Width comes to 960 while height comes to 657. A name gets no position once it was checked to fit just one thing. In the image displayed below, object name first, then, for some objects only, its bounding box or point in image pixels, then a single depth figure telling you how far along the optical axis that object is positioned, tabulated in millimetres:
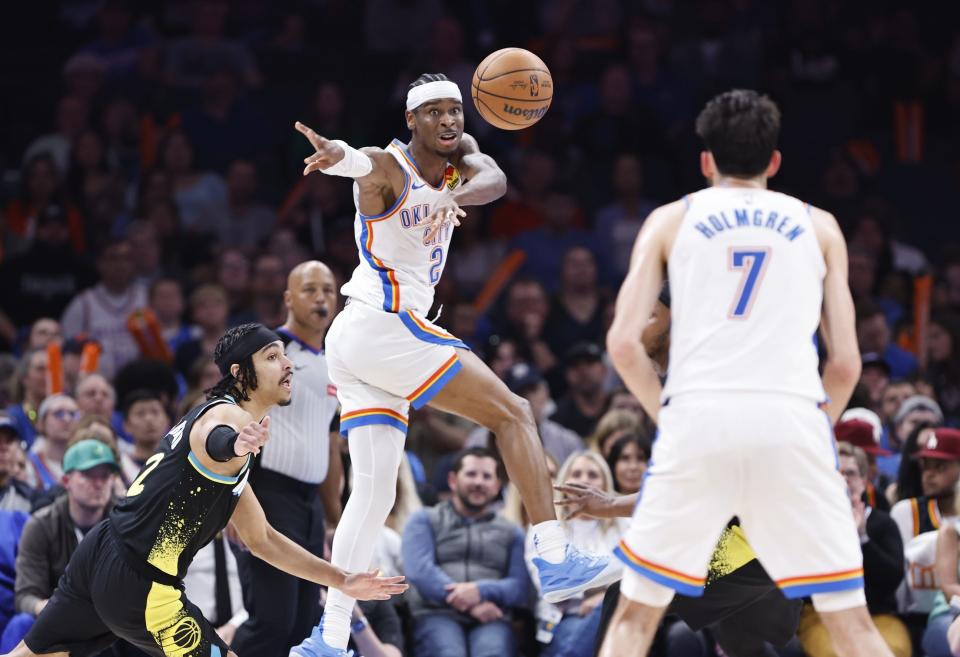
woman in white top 17547
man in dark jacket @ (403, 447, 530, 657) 17625
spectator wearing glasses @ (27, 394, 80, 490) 19531
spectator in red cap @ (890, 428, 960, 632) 17312
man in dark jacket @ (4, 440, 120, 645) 16547
